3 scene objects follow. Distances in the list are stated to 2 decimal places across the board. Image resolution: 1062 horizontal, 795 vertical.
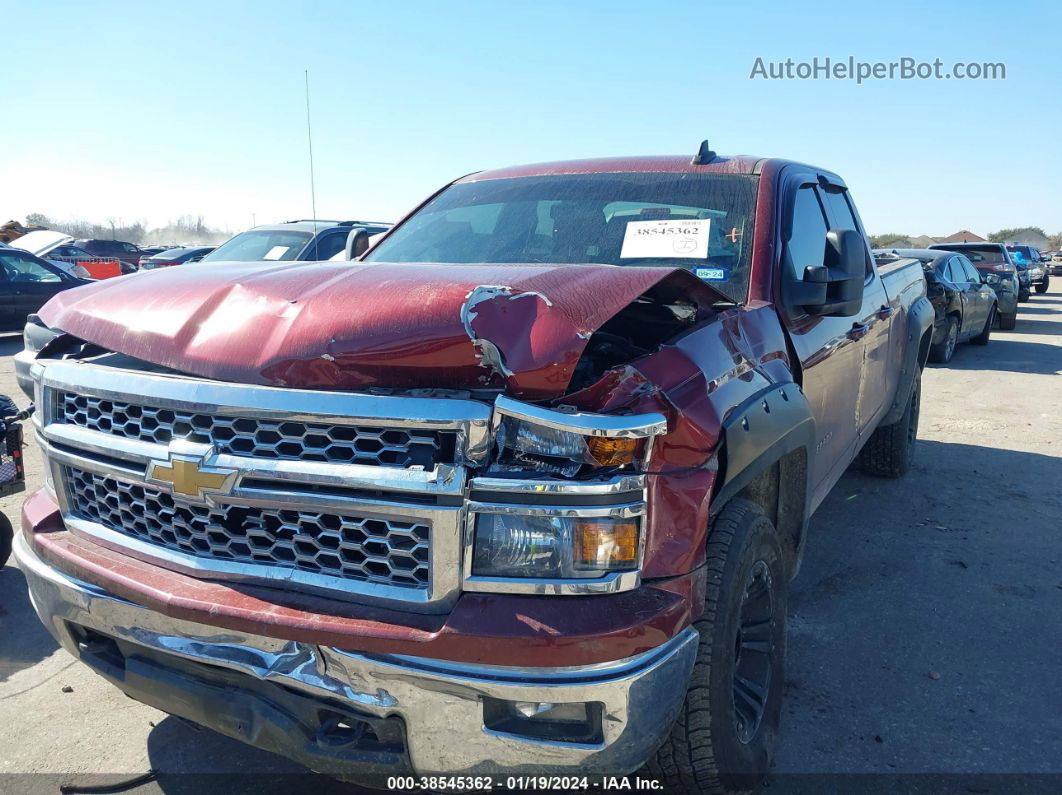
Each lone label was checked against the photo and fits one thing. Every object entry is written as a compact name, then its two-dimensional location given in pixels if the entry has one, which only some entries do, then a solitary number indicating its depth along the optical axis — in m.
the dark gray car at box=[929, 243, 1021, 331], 15.91
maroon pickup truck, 1.77
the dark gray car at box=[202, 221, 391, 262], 8.80
